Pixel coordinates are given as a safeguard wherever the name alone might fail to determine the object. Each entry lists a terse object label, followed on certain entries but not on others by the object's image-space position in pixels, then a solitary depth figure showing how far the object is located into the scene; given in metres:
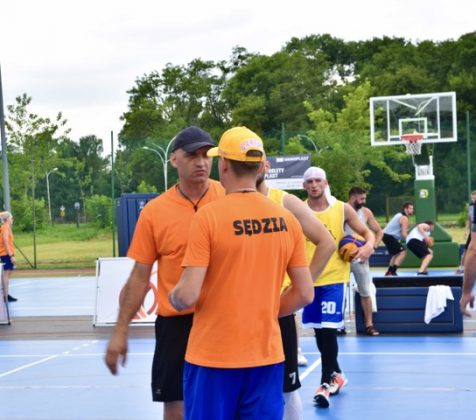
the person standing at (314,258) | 5.30
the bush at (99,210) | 32.03
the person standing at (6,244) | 18.39
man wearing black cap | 5.04
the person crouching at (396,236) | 19.80
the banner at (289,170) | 25.67
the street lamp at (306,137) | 31.23
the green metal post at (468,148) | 27.14
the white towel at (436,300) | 12.13
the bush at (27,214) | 33.03
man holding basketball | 8.06
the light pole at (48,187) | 33.78
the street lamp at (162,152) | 29.65
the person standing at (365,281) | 11.94
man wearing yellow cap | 3.90
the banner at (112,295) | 14.03
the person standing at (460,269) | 20.23
